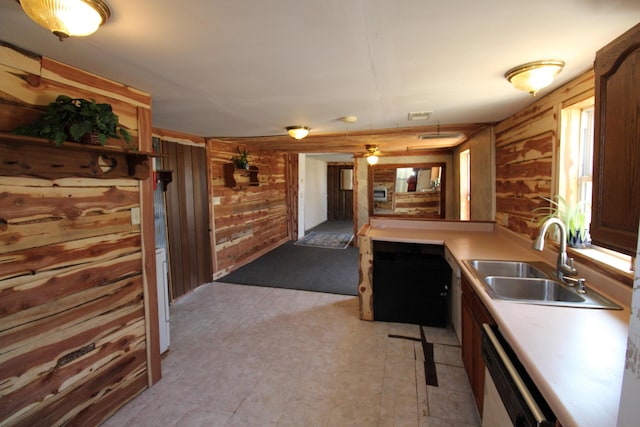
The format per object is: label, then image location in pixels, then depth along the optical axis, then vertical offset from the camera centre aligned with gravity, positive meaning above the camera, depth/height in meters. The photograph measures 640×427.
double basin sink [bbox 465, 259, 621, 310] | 1.48 -0.56
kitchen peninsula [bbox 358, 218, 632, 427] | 0.83 -0.58
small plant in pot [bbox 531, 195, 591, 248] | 1.88 -0.19
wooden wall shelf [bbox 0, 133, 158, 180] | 1.41 +0.21
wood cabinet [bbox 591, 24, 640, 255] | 0.93 +0.15
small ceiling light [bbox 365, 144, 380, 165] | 4.94 +0.70
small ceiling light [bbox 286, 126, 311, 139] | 3.39 +0.72
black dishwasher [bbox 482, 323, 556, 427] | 0.93 -0.72
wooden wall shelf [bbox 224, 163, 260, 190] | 4.62 +0.31
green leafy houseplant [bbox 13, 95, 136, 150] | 1.45 +0.39
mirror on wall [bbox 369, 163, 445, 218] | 6.35 +0.04
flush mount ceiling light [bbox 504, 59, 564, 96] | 1.66 +0.68
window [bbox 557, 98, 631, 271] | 1.94 +0.23
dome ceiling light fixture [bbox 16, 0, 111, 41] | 1.03 +0.66
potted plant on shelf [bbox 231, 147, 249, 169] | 4.73 +0.54
